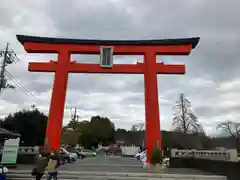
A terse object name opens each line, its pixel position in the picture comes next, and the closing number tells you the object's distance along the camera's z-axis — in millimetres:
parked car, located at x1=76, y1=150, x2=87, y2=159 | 27566
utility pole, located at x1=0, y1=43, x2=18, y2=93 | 16677
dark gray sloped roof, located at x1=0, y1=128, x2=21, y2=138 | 8083
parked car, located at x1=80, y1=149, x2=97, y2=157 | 30377
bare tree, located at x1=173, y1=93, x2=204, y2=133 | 28109
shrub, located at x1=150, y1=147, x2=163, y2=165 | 11857
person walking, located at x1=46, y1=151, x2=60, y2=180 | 6890
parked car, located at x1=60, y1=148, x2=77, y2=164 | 16993
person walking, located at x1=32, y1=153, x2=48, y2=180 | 7295
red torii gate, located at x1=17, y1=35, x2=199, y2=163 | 12849
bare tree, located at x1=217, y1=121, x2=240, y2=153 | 34188
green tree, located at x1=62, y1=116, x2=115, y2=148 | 44553
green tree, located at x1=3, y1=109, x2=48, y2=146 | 21729
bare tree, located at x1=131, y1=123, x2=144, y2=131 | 50790
